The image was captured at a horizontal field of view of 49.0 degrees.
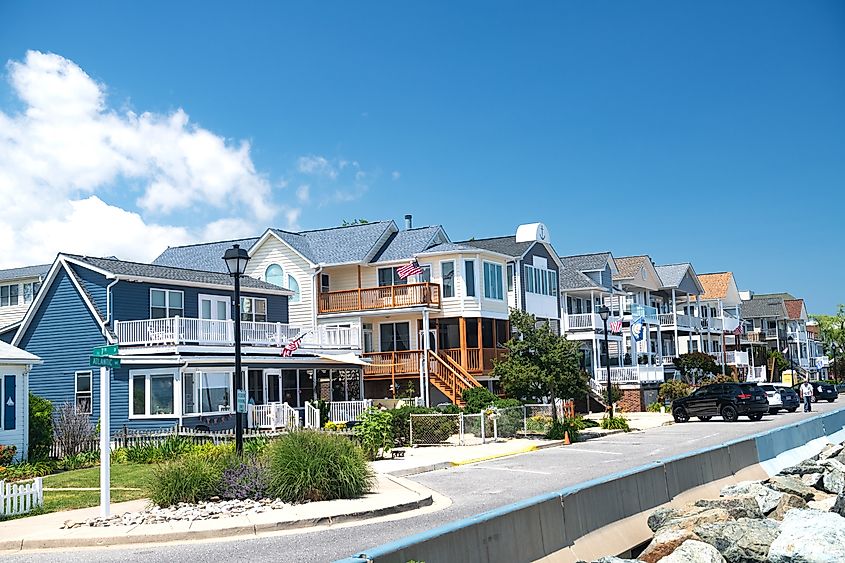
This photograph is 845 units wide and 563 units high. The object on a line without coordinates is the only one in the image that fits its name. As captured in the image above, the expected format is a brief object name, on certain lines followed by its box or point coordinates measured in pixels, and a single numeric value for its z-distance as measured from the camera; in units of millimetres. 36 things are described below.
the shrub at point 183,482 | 15898
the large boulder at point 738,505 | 13328
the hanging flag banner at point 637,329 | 55219
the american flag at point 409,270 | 41709
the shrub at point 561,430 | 31703
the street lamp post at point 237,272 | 18750
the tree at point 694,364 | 64125
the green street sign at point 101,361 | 14976
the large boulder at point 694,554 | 10605
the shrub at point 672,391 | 53875
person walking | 43719
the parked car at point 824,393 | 60125
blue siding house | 32750
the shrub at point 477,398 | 34688
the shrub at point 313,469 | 16344
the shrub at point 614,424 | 36906
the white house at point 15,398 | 25672
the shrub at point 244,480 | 16297
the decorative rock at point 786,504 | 15188
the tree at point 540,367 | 32000
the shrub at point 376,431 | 26469
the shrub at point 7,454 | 23312
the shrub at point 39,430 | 27375
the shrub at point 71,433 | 28141
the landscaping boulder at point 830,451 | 23262
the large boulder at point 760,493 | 15281
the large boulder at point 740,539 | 11477
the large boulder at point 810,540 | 10742
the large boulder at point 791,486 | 17219
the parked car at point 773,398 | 44844
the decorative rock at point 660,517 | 12570
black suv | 40156
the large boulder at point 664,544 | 11281
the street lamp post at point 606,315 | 38250
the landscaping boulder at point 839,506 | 14664
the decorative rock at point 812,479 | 19644
